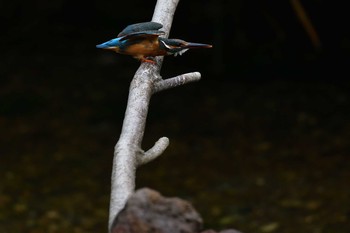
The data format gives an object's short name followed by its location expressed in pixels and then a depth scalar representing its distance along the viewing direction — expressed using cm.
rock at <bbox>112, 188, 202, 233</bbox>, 458
